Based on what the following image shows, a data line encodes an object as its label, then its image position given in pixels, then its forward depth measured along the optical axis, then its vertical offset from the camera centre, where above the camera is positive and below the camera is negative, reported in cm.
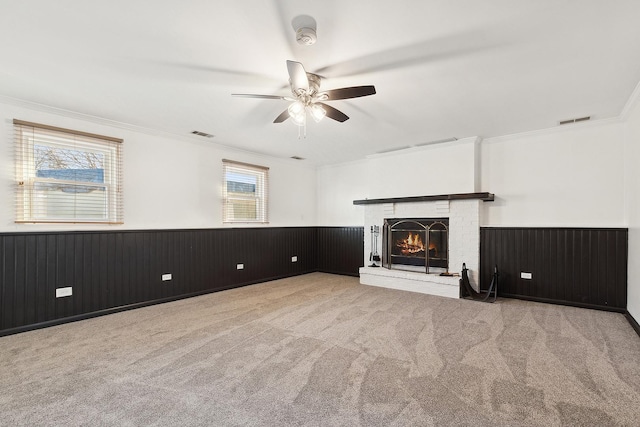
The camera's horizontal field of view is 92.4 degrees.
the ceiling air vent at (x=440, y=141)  503 +123
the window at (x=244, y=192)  561 +43
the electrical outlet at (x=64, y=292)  369 -95
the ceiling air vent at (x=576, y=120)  405 +127
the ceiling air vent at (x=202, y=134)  471 +126
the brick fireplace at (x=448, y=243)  500 -48
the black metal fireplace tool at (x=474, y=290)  465 -117
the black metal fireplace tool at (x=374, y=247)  613 -66
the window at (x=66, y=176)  351 +48
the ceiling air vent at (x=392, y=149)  552 +122
